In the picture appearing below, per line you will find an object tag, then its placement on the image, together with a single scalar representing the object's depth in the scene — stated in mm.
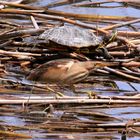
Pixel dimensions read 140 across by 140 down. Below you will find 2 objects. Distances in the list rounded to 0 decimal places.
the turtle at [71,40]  12203
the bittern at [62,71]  11391
